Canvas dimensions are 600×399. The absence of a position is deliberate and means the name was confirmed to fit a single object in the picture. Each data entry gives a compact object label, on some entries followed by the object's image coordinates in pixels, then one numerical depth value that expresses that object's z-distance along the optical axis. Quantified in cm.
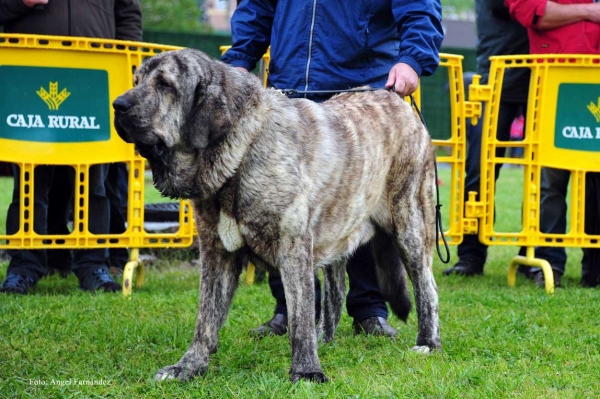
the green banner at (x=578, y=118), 696
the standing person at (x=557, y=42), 694
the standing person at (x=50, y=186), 644
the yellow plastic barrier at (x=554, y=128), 692
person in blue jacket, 473
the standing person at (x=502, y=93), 751
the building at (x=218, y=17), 6186
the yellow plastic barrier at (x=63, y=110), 619
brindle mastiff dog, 375
